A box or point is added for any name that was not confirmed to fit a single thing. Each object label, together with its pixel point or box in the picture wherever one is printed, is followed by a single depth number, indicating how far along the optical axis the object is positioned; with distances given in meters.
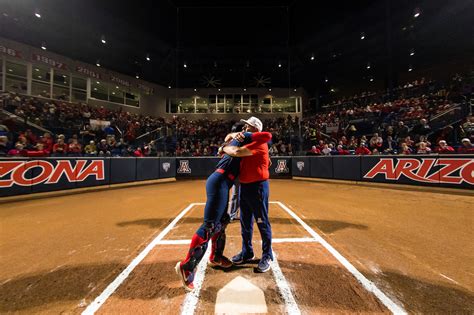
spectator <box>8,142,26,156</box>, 8.34
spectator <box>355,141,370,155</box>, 11.63
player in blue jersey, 2.38
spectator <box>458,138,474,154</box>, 8.09
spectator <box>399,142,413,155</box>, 10.03
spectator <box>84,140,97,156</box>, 11.51
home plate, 2.03
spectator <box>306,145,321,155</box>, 14.08
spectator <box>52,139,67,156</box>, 9.63
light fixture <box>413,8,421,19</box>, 16.21
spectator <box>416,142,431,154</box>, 9.50
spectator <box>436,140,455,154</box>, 8.66
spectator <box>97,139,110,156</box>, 11.87
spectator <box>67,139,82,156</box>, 10.33
